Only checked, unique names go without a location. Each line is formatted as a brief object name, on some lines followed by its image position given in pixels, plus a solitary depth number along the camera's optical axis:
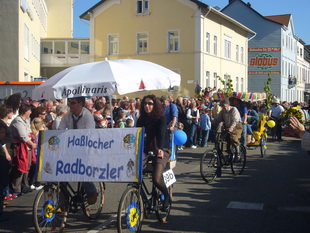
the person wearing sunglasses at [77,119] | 6.83
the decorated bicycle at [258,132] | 15.03
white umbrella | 7.09
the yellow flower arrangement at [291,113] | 20.98
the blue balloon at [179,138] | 10.66
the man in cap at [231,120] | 11.41
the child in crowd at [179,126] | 14.46
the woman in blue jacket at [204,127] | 18.34
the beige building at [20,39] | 28.08
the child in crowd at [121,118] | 13.23
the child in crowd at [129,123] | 13.30
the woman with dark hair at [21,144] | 8.57
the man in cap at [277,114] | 22.06
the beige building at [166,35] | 34.22
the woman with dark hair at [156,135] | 6.59
